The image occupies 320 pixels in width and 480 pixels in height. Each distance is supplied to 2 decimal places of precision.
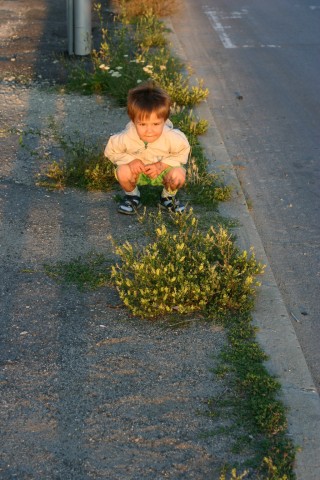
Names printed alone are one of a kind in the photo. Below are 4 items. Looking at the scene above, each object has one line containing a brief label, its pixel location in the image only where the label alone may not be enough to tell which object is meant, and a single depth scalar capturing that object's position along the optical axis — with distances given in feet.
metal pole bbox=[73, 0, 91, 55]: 33.71
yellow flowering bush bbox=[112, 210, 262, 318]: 16.34
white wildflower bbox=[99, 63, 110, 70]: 29.94
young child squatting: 20.52
